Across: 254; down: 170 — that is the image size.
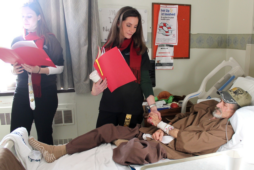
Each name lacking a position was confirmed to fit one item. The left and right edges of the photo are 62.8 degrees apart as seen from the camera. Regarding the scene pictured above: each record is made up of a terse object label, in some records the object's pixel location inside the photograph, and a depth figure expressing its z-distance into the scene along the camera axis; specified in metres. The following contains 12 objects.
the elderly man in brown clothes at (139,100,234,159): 1.27
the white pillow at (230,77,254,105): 1.53
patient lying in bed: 1.20
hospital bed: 1.14
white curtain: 1.88
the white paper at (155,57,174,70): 2.27
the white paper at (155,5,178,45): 2.20
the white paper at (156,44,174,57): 2.25
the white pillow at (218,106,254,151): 1.22
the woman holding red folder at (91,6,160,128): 1.37
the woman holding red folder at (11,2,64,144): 1.55
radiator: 2.08
